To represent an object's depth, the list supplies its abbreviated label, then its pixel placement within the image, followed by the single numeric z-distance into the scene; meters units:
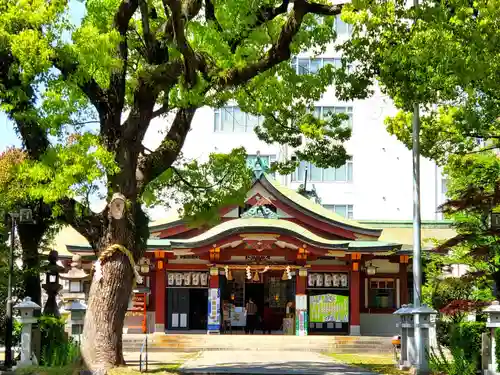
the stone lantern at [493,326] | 16.48
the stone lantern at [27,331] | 18.12
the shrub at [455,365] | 16.14
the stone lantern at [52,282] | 20.91
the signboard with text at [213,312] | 33.34
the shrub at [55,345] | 18.52
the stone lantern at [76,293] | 20.92
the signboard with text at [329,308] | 34.16
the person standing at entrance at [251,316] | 35.56
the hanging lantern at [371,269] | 34.91
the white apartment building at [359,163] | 51.00
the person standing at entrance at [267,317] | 36.28
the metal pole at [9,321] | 18.97
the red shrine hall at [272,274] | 33.12
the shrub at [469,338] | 18.51
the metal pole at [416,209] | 20.94
